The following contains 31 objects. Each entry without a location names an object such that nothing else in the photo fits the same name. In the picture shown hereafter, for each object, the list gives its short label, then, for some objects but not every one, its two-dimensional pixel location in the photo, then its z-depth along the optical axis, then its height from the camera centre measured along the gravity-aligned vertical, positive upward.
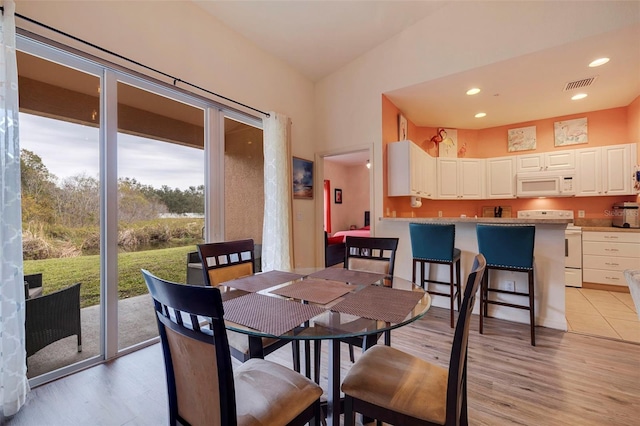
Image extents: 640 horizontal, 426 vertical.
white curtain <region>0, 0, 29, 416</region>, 1.57 -0.12
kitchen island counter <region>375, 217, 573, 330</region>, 2.67 -0.63
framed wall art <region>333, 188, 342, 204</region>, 8.23 +0.47
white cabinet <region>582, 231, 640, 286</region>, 3.69 -0.66
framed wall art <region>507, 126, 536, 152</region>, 4.84 +1.26
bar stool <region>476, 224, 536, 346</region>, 2.42 -0.37
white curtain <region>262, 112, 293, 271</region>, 3.34 +0.15
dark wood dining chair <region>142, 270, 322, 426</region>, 0.79 -0.56
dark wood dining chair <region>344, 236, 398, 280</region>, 2.07 -0.35
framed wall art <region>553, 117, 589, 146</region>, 4.46 +1.27
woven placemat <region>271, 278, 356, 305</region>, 1.37 -0.43
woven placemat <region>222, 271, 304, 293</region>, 1.59 -0.43
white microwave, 4.39 +0.41
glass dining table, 1.06 -0.44
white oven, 4.01 -0.70
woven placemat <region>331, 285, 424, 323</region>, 1.16 -0.43
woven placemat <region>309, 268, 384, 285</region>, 1.67 -0.42
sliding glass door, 1.91 +0.20
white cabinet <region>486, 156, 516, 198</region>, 4.88 +0.58
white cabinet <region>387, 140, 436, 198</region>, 3.74 +0.59
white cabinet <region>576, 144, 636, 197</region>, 3.98 +0.57
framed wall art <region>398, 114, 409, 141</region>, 4.28 +1.32
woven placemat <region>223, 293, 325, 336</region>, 1.07 -0.44
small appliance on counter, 3.90 -0.11
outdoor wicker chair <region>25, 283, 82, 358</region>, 1.86 -0.73
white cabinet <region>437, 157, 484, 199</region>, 4.98 +0.58
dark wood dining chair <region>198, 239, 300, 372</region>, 1.51 -0.41
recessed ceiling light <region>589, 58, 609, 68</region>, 2.90 +1.57
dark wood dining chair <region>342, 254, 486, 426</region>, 0.96 -0.69
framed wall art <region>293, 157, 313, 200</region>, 4.02 +0.50
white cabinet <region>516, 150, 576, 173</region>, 4.43 +0.80
